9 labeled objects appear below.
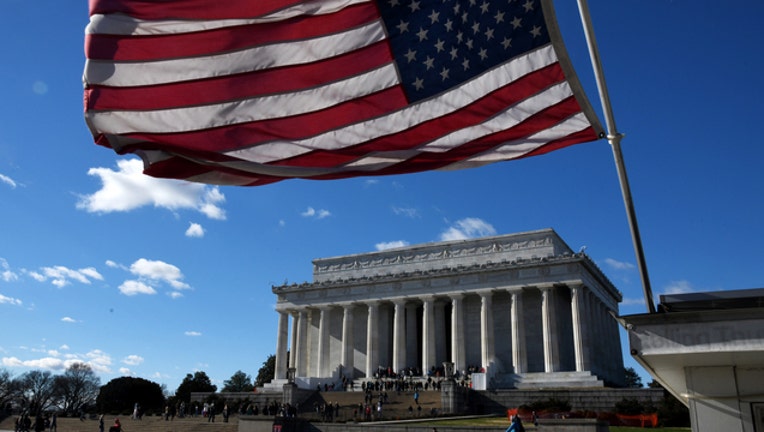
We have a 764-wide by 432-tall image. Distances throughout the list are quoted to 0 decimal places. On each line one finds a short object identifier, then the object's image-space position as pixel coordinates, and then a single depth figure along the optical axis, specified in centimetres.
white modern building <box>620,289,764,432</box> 691
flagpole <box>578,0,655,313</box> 753
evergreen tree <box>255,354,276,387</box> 10212
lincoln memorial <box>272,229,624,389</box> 6066
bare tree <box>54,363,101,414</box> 10950
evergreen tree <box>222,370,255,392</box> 12625
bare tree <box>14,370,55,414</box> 10762
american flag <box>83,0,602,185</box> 978
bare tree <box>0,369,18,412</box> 10031
